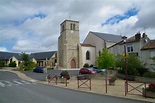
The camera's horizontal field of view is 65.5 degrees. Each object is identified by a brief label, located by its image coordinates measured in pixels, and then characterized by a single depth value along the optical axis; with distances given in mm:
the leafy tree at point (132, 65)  18175
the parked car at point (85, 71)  21895
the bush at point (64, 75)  16906
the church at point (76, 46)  35384
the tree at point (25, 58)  30980
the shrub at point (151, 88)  8053
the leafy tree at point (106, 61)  19630
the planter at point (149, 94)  8022
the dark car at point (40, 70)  27272
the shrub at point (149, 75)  16357
